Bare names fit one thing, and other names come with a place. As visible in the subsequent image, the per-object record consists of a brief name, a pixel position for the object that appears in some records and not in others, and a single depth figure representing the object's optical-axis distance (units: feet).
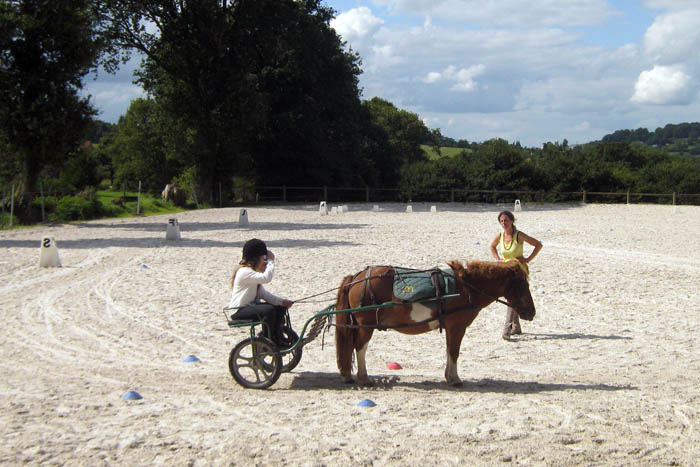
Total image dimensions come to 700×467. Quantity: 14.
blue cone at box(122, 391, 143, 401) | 18.57
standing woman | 27.95
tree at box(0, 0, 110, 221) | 78.28
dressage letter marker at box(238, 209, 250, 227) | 81.10
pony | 20.52
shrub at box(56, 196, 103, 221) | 88.84
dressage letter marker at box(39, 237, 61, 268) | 46.75
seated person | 20.45
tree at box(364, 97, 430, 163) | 257.96
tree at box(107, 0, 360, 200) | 115.65
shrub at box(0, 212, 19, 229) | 78.11
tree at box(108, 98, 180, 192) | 184.96
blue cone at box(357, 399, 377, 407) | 18.04
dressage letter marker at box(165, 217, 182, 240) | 64.90
